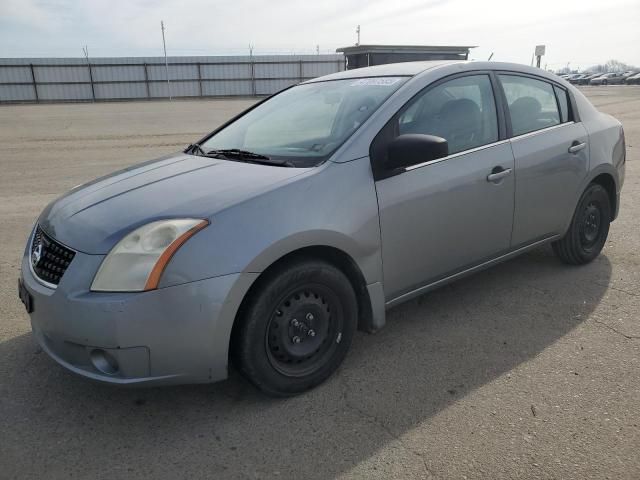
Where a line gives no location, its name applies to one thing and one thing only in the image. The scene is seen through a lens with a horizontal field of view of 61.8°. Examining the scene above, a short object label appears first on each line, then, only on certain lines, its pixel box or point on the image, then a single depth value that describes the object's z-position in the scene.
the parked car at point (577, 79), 64.44
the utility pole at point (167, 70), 36.85
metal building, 23.91
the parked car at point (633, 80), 58.00
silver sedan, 2.33
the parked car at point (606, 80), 63.44
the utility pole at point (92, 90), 35.59
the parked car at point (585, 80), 65.06
